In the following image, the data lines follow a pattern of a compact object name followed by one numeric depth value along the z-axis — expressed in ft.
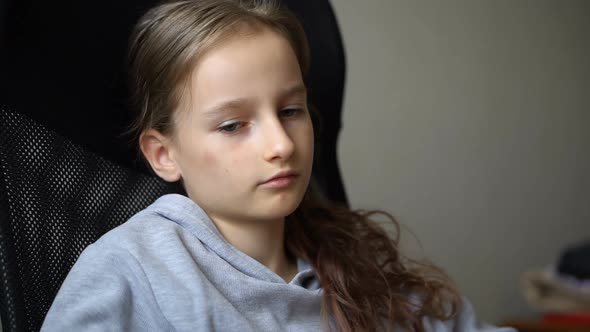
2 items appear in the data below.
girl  2.36
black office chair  2.36
